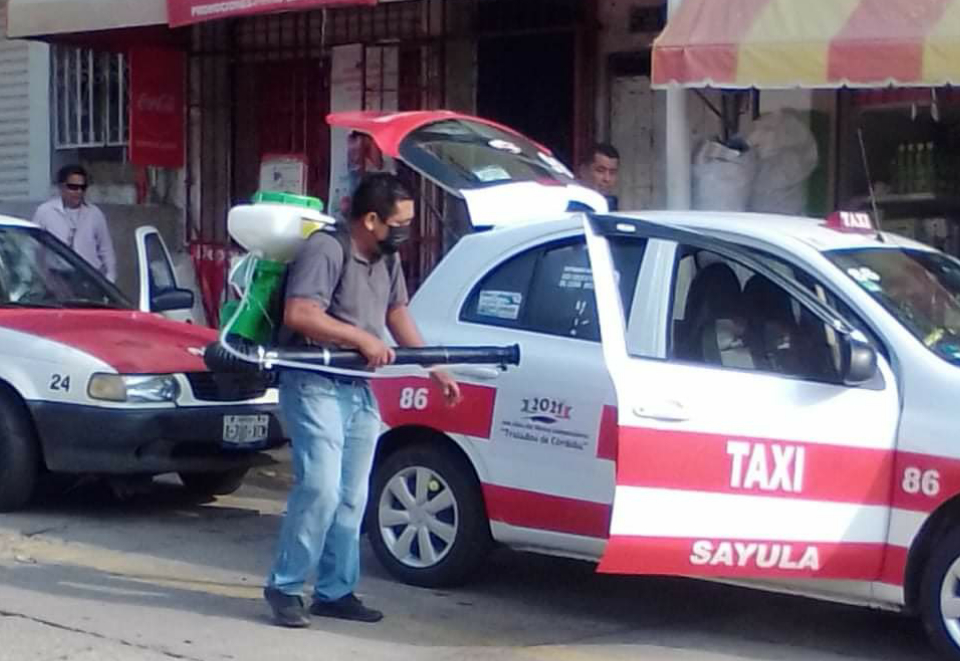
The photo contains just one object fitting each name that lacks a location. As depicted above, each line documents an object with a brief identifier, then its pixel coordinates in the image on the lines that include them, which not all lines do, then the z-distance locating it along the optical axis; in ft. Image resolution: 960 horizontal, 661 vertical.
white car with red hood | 29.84
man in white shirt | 43.80
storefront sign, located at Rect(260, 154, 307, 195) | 49.01
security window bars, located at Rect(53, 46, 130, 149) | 53.98
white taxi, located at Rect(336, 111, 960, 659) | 21.45
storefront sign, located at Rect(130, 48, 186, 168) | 50.11
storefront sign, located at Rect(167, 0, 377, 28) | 38.86
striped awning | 29.22
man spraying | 22.30
